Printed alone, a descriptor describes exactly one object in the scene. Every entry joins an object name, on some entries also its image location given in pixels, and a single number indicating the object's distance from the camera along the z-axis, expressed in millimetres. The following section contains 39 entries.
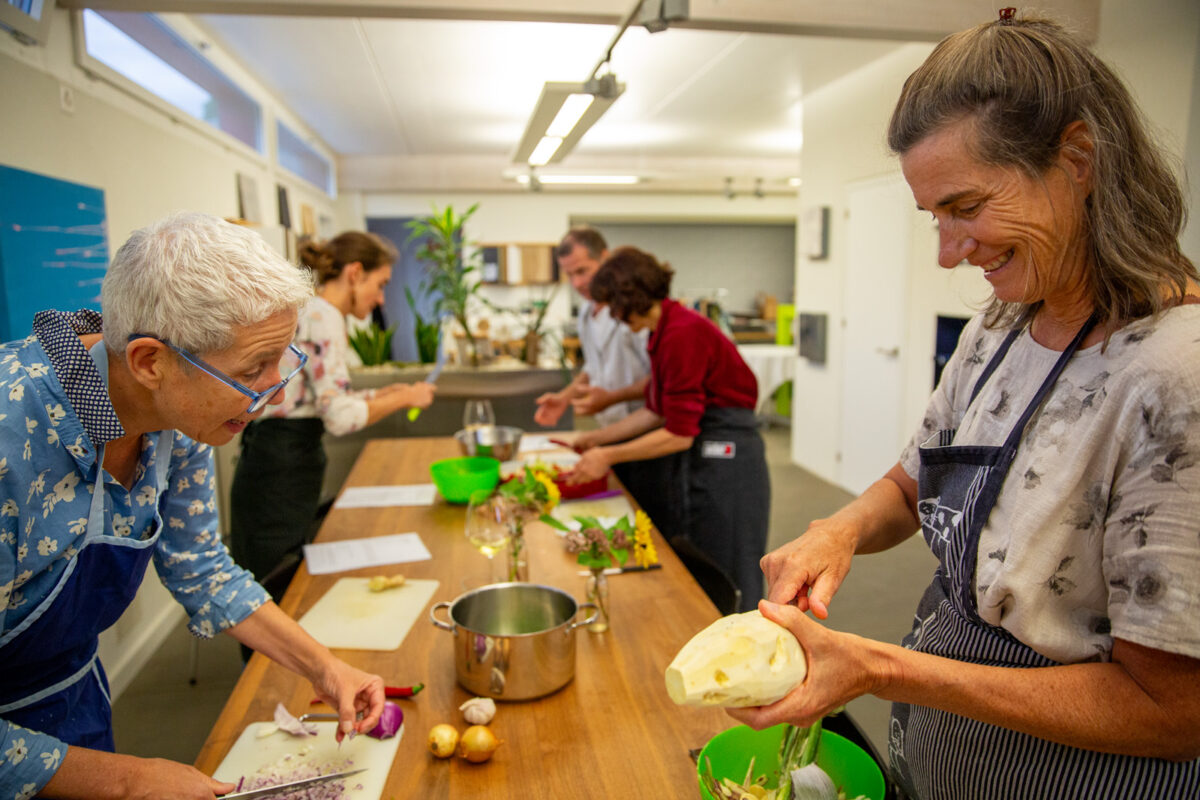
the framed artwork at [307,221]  7598
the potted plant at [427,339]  5824
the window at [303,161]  7305
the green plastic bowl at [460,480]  2543
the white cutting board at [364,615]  1589
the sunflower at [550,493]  1850
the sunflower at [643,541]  1660
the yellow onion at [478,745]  1166
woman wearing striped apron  767
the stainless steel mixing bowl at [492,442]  2924
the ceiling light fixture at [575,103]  2293
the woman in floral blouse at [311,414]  2719
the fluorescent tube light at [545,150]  3362
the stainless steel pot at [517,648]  1292
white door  5395
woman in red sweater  2627
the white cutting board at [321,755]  1144
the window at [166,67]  3410
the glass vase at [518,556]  1781
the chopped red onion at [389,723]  1233
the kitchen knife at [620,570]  1948
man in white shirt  3402
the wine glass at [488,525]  1729
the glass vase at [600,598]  1628
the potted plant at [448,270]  6238
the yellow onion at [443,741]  1182
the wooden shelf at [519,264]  10508
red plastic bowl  2547
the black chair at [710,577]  1868
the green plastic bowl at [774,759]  997
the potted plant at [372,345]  5500
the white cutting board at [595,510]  2355
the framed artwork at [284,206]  6633
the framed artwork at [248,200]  5418
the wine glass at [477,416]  2924
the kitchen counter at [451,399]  5086
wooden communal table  1144
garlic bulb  1261
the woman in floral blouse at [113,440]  971
